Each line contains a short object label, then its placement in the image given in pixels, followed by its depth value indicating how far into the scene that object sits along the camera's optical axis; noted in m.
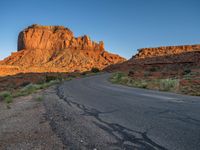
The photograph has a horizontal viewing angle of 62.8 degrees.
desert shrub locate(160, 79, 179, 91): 12.99
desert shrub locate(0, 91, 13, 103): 10.41
